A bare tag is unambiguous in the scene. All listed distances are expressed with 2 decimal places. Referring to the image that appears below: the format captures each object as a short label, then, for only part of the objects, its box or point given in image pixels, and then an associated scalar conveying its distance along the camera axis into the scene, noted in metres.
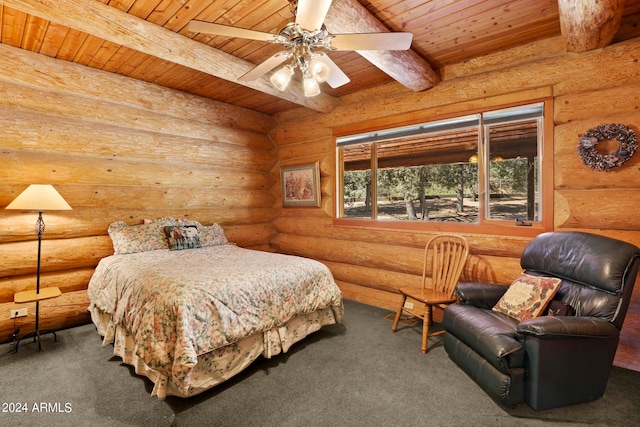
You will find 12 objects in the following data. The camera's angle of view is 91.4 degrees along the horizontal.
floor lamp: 2.67
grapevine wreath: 2.40
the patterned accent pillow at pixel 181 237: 3.56
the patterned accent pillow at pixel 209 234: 3.94
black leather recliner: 1.89
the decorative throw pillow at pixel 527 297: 2.25
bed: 1.99
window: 3.07
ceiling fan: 1.68
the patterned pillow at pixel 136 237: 3.34
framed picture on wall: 4.62
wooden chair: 2.81
